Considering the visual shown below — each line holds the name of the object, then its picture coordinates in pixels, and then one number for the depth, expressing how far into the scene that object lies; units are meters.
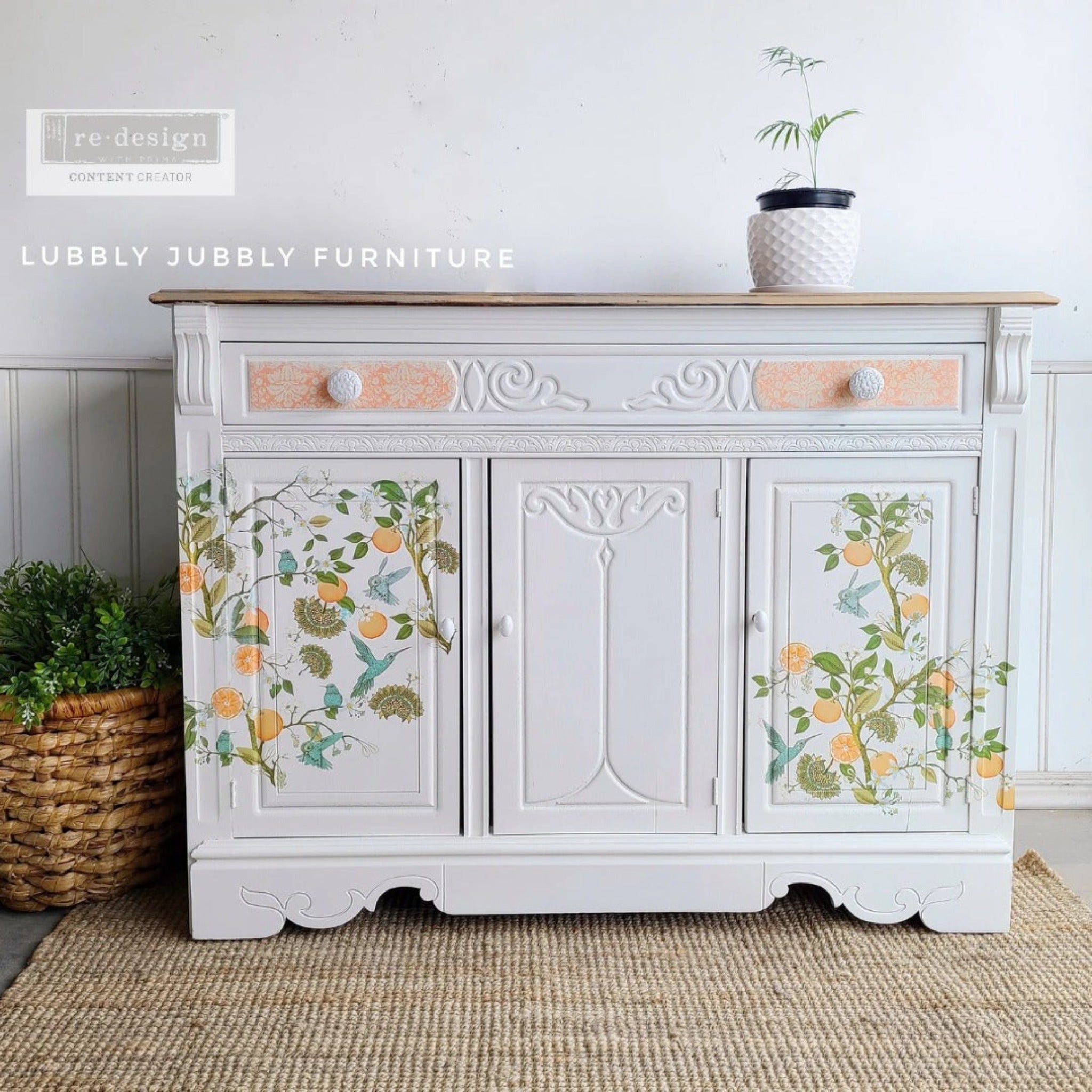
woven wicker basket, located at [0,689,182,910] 1.73
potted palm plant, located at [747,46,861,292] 1.77
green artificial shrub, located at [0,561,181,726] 1.71
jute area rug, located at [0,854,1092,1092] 1.38
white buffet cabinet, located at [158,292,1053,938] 1.65
